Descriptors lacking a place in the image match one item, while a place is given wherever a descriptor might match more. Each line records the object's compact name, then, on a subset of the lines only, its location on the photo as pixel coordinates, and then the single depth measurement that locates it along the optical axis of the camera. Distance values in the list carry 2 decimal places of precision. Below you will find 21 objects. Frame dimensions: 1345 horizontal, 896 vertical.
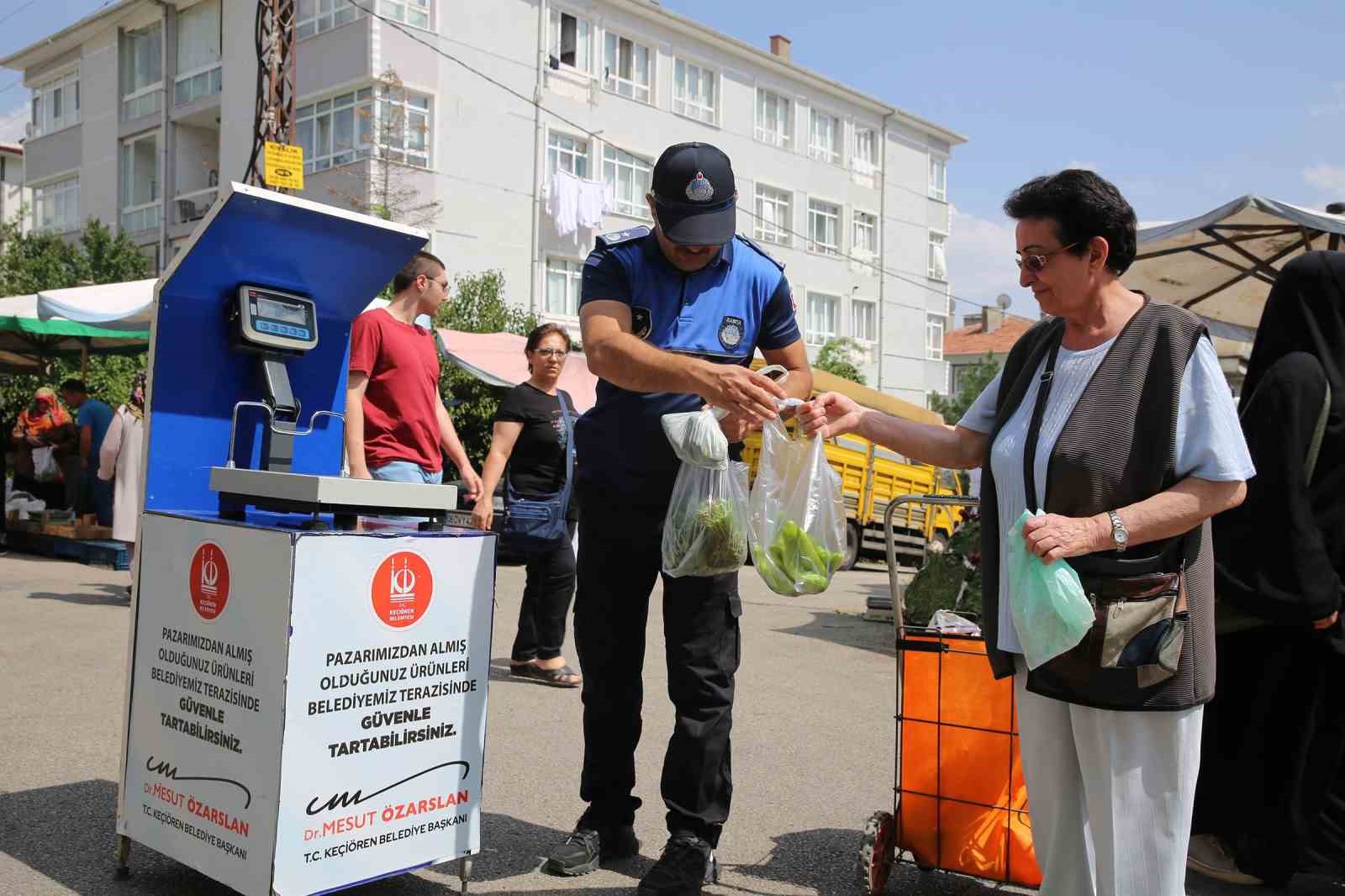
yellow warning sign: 12.84
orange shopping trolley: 3.42
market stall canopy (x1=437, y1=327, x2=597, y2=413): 17.53
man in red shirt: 5.12
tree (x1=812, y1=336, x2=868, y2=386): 37.25
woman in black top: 6.90
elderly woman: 2.47
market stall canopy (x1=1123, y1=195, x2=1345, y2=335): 7.54
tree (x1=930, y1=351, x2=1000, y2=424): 45.36
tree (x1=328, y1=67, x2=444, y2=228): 26.16
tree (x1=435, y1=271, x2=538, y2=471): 21.12
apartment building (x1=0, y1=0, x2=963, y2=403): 27.67
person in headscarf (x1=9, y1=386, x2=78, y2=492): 14.77
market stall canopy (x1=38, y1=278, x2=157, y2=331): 11.09
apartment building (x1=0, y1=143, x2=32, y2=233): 59.29
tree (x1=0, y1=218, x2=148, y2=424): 29.78
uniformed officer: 3.43
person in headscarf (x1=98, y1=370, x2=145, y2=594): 11.34
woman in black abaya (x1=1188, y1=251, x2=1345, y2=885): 3.52
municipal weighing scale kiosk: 2.96
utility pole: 13.90
